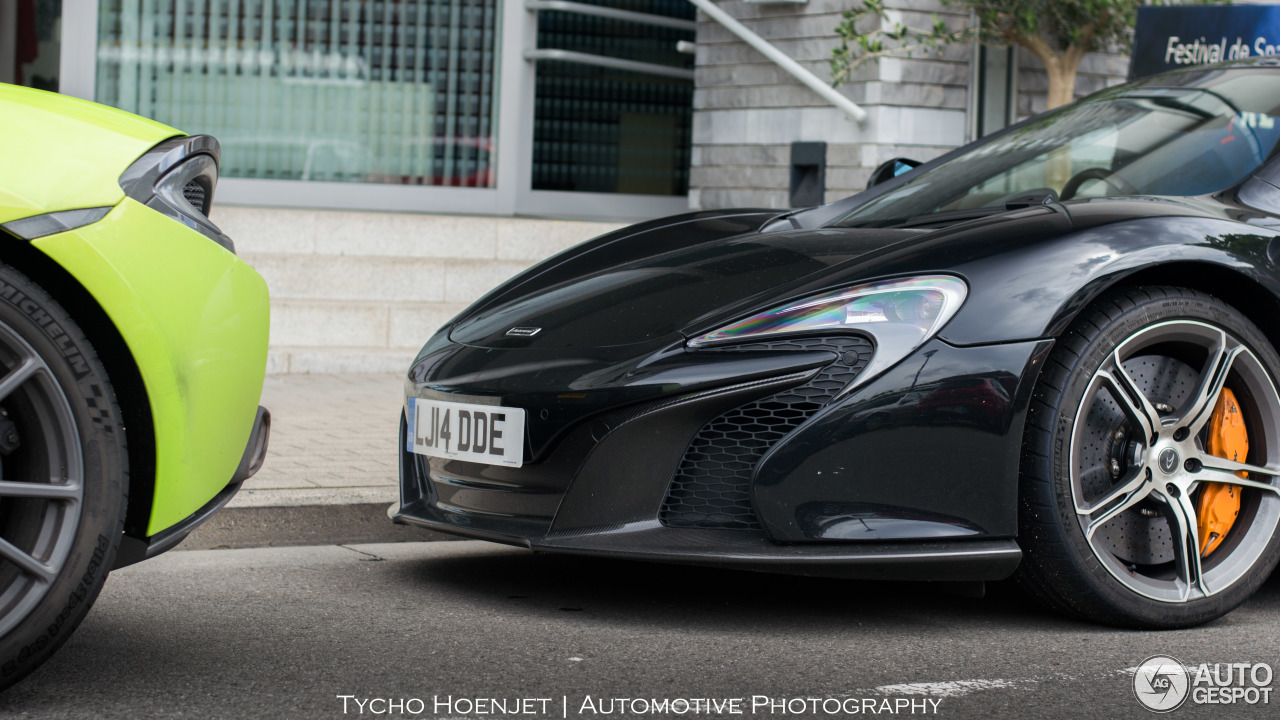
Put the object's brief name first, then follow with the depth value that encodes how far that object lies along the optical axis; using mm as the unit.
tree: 9023
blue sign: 7012
